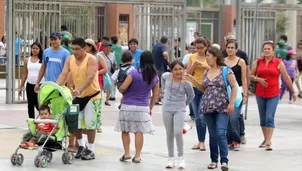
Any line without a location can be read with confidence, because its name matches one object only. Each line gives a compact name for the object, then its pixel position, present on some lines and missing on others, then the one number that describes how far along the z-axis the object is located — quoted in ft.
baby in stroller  35.68
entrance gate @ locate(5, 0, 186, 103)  66.59
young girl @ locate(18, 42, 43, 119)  48.14
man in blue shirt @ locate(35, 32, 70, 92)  44.14
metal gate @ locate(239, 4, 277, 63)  77.15
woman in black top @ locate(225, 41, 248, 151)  42.52
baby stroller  35.91
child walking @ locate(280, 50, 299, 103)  74.79
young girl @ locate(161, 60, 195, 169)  36.83
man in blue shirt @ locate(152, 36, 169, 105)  71.36
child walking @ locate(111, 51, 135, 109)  37.88
